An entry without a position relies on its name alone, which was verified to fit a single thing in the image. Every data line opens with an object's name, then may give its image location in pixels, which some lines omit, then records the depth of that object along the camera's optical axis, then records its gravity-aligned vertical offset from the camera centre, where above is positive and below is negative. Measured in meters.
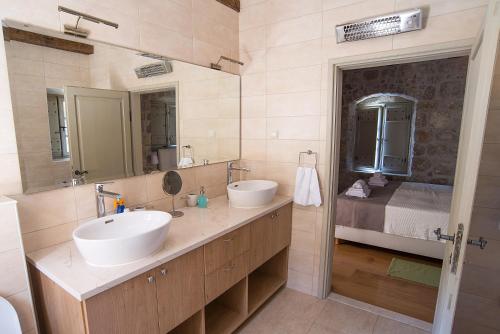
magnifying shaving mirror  1.99 -0.41
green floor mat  2.81 -1.48
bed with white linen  2.96 -0.99
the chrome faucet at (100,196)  1.63 -0.40
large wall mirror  1.39 +0.10
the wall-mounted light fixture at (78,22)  1.43 +0.59
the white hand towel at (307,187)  2.33 -0.48
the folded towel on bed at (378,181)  4.29 -0.75
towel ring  2.36 -0.19
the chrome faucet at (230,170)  2.62 -0.38
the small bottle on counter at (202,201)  2.20 -0.57
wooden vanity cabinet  1.19 -0.85
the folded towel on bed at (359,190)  3.50 -0.75
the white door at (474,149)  1.03 -0.06
